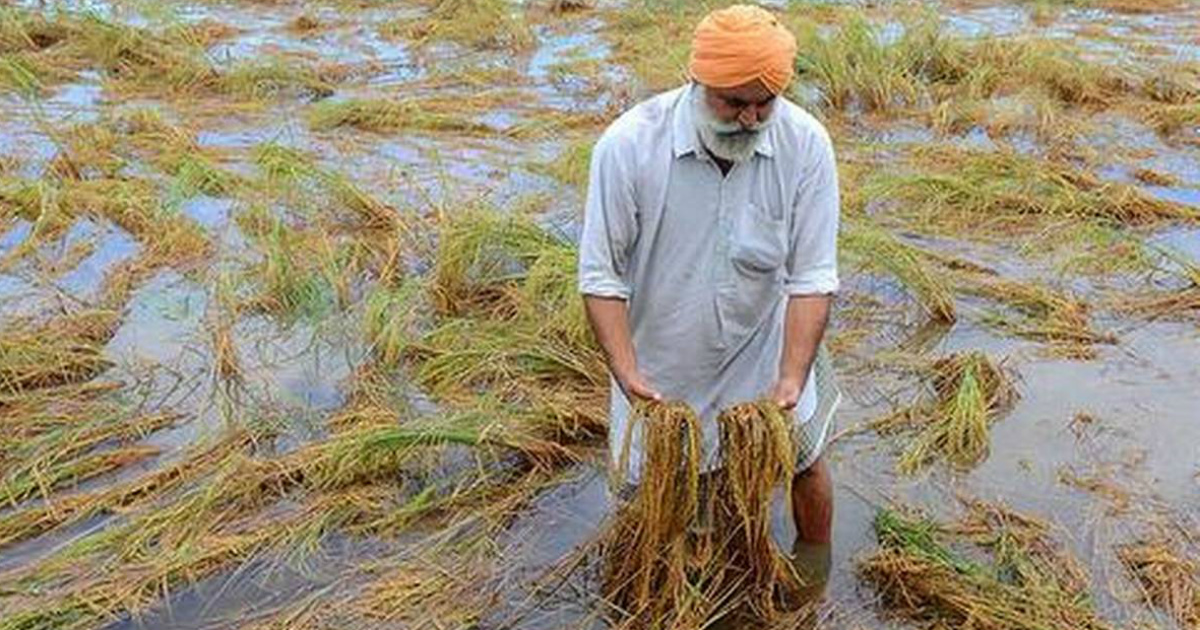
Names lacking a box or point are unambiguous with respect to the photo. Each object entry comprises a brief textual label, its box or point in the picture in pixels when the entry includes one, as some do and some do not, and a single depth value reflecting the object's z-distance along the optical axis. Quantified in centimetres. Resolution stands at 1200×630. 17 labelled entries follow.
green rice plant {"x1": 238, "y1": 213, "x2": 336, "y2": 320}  513
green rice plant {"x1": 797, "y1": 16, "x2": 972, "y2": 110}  791
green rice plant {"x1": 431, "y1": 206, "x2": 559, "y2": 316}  507
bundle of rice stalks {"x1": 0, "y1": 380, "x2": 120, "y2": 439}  415
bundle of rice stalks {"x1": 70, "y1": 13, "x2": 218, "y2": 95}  841
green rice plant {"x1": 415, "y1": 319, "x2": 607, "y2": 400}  444
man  270
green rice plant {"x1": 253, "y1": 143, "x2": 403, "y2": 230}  598
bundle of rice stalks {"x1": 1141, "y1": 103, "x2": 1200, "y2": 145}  737
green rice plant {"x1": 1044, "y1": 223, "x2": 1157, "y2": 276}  543
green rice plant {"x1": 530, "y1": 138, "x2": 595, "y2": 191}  629
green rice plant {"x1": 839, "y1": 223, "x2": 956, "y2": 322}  507
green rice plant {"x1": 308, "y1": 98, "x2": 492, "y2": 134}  761
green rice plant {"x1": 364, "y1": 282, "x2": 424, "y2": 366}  468
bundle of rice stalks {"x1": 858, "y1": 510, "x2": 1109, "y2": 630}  327
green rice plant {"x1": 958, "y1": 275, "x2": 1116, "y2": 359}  489
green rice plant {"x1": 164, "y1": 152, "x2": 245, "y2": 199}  629
